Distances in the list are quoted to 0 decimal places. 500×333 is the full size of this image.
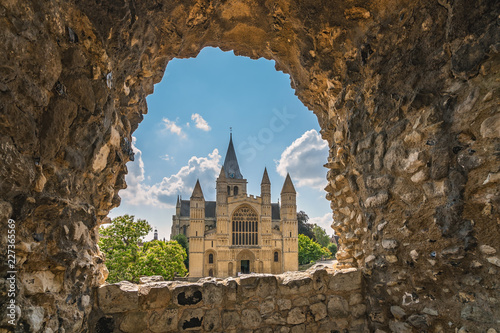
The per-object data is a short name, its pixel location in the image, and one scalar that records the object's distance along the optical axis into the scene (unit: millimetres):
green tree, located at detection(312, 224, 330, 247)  57344
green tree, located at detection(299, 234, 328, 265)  45375
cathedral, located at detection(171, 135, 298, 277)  40406
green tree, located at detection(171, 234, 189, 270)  46550
